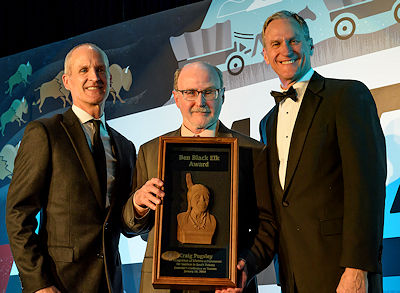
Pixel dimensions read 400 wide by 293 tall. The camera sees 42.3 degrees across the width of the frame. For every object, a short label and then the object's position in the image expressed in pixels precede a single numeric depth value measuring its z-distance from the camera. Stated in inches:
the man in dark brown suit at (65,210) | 95.5
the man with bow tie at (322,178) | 77.7
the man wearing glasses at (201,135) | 93.0
